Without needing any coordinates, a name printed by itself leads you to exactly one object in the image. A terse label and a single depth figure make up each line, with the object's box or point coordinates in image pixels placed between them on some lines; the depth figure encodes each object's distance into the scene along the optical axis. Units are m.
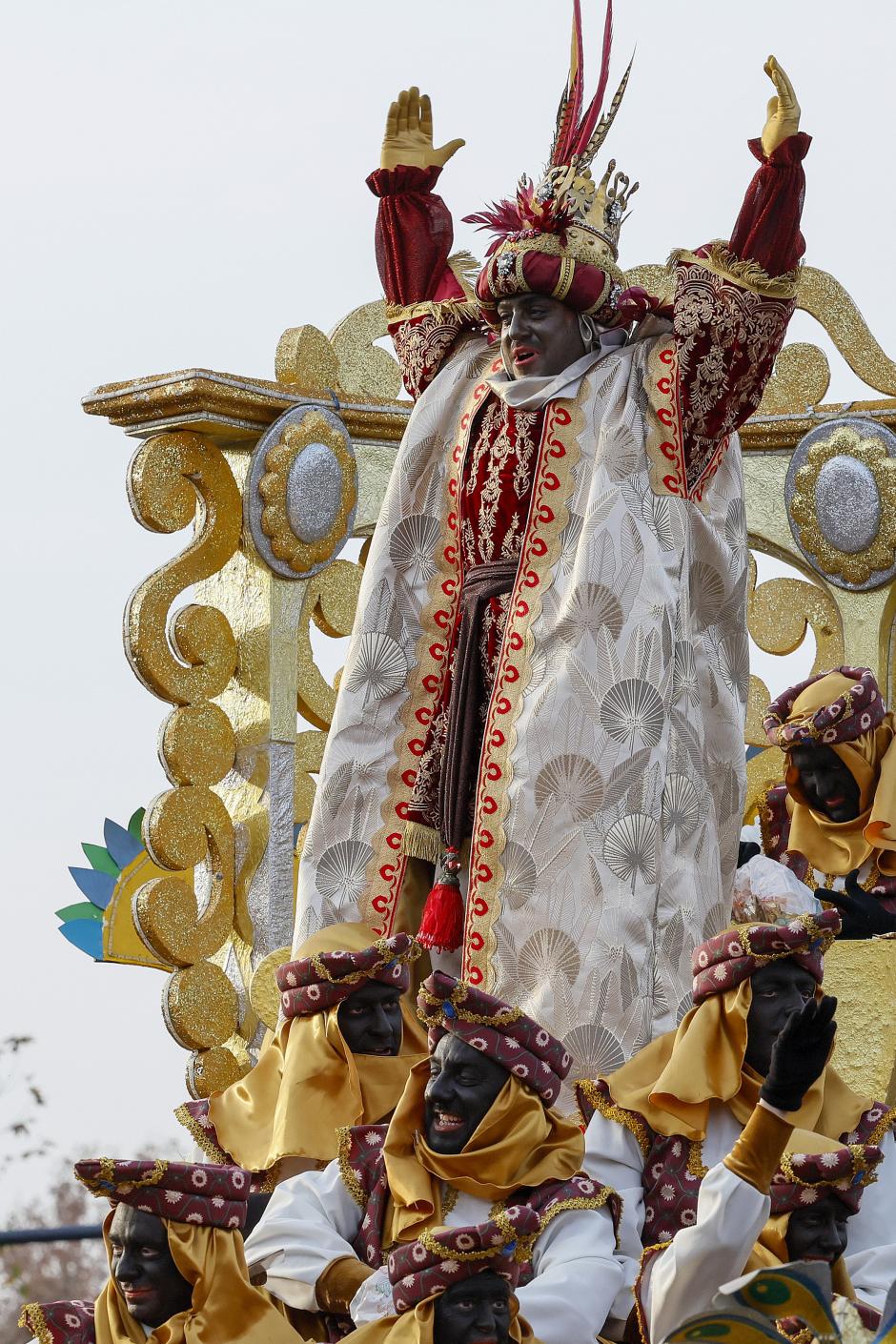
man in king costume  12.60
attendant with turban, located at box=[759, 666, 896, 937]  14.23
